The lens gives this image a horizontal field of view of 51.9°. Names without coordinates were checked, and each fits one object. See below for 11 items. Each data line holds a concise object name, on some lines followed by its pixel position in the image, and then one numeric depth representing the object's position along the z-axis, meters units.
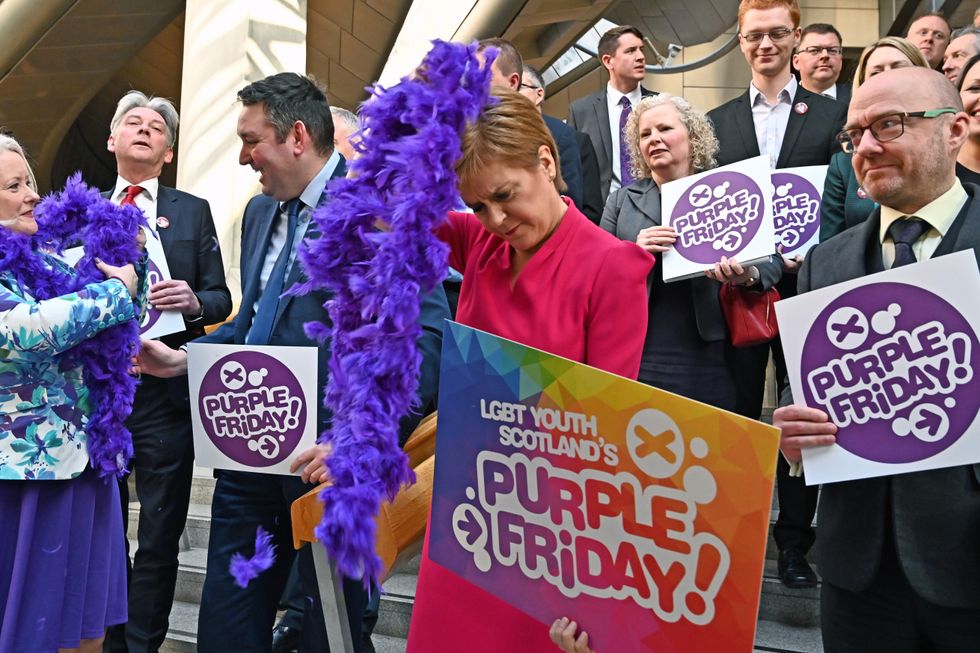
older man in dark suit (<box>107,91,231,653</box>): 3.73
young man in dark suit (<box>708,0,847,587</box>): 3.94
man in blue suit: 2.80
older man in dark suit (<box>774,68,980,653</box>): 1.90
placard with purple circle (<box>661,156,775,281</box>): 3.35
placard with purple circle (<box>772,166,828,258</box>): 3.74
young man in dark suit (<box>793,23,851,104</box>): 4.95
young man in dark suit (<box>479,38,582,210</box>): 3.93
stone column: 7.52
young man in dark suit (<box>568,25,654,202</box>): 4.93
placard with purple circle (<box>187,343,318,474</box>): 2.59
